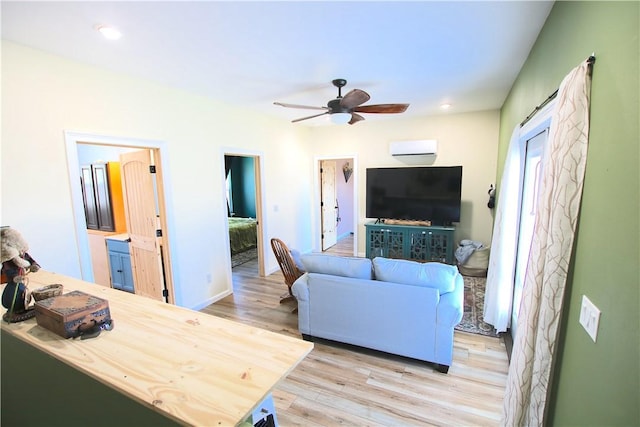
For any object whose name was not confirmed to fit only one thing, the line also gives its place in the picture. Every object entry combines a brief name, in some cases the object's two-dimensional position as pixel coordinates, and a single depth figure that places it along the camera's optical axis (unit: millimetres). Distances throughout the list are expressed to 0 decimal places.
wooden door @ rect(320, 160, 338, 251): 6242
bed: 5754
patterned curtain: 1191
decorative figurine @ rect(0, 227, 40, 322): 1258
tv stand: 4746
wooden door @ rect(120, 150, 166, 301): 3229
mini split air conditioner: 4859
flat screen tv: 4738
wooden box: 1116
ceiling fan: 2879
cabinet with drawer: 3811
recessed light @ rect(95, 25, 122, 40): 1896
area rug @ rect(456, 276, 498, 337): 2967
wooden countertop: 810
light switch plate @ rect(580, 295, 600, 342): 1027
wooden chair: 3273
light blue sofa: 2264
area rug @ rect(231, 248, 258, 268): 5539
